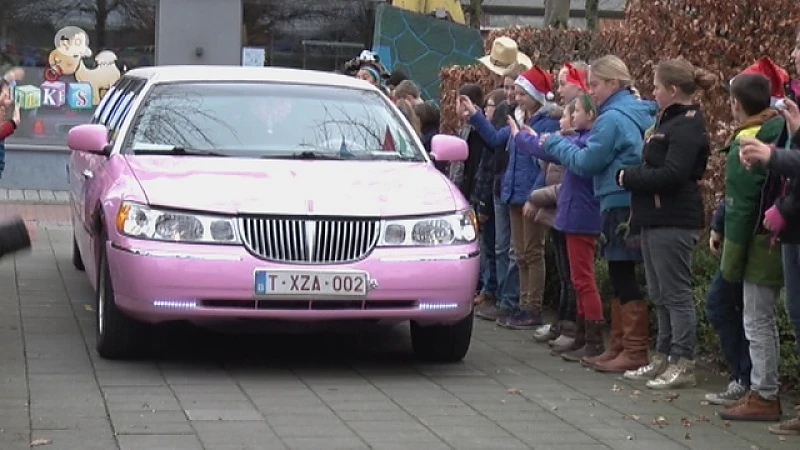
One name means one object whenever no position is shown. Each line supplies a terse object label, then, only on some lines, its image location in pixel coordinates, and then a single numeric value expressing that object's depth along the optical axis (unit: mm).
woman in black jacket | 14639
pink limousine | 14666
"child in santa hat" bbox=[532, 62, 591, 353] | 17201
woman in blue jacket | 15729
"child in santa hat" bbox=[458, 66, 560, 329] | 18250
